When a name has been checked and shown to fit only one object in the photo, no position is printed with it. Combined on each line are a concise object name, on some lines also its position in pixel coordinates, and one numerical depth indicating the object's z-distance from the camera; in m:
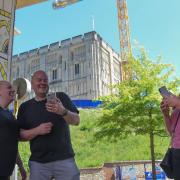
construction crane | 51.02
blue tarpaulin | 31.03
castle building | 43.62
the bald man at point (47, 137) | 2.06
